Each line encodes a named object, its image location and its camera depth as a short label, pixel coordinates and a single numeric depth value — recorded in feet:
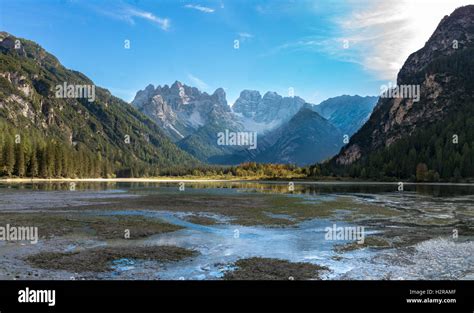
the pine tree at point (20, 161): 559.79
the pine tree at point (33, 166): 582.35
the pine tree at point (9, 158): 545.03
